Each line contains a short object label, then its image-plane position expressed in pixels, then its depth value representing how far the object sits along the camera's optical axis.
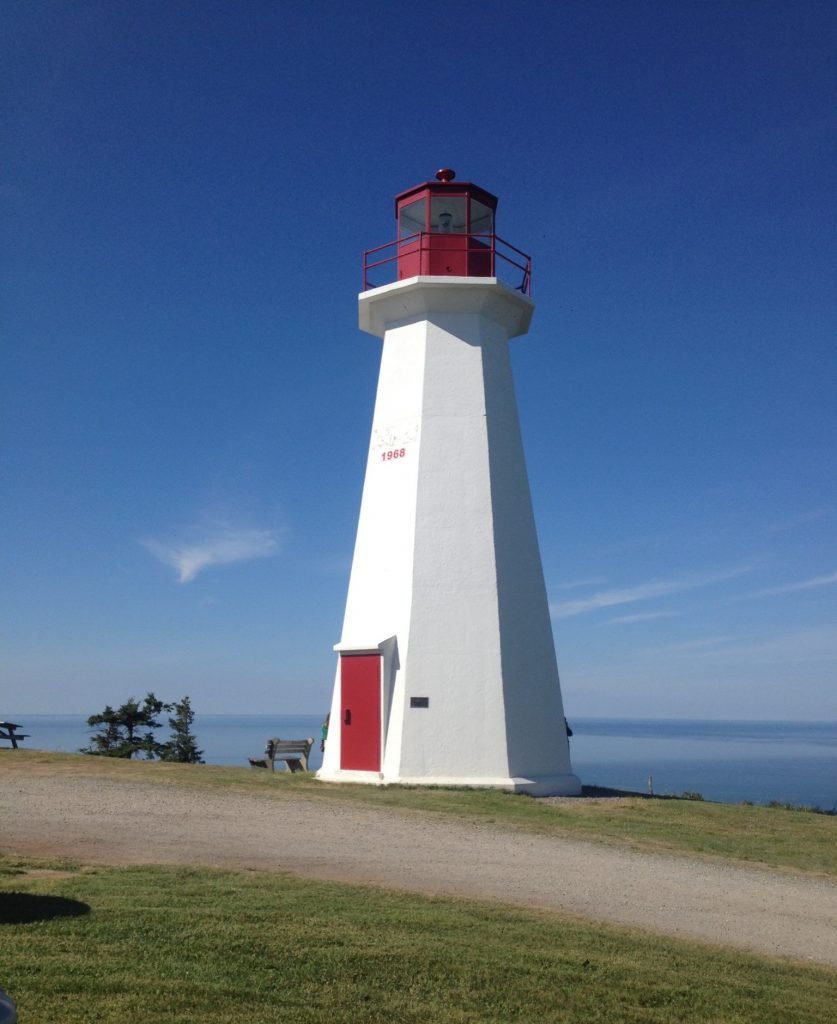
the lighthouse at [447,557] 17.84
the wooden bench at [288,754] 22.30
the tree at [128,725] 28.72
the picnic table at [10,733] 23.39
